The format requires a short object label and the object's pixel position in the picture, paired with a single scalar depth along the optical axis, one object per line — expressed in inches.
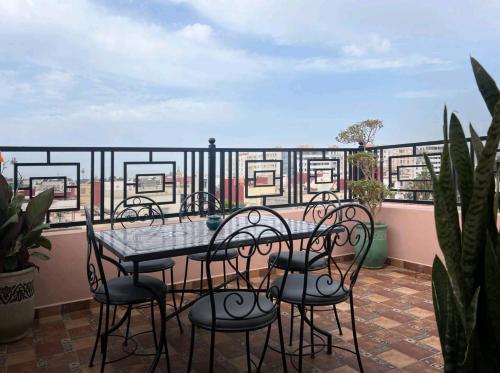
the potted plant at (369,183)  179.0
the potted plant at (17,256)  102.7
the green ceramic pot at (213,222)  104.4
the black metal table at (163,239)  78.4
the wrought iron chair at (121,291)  82.1
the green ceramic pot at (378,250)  178.4
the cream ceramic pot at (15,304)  102.8
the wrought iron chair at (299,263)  107.4
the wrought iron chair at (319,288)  81.7
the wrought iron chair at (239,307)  69.6
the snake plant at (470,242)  38.9
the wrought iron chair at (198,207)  146.2
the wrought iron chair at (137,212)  137.3
